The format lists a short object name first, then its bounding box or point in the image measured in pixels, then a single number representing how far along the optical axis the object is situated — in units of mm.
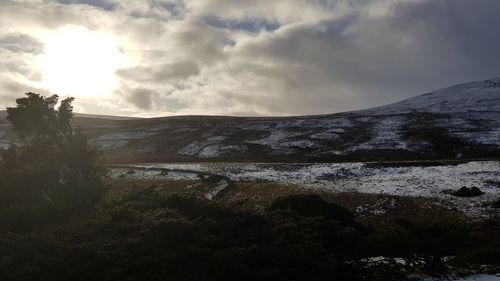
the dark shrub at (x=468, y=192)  36750
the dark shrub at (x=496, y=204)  33344
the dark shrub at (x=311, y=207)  20953
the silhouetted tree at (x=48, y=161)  18750
